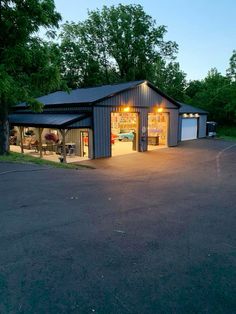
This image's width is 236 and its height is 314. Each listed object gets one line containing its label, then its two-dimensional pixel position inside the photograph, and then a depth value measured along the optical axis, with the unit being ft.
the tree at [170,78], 141.30
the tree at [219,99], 113.50
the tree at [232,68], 119.43
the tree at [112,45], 132.77
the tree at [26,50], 41.81
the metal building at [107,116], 53.31
